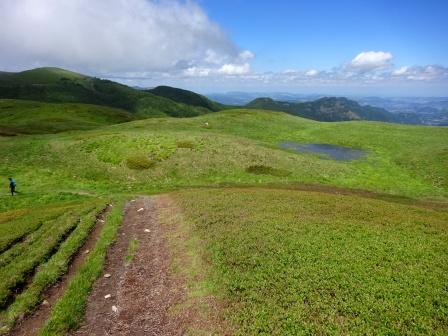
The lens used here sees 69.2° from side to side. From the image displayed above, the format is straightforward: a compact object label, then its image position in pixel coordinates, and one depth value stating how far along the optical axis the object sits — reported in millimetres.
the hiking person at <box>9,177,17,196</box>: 44531
